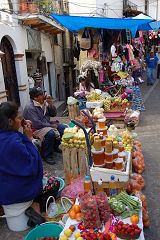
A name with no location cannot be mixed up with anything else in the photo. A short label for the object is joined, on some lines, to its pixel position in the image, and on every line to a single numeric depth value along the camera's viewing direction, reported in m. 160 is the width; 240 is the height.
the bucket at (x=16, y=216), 2.97
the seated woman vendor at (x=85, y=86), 7.69
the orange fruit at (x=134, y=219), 2.40
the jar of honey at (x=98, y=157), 2.93
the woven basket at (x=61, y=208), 3.04
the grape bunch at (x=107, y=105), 6.45
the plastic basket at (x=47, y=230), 2.70
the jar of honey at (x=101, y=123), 3.52
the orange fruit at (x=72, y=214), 2.57
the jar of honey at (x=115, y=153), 2.98
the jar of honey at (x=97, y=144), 2.93
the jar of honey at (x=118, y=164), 2.95
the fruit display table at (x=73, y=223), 2.37
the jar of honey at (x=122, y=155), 3.10
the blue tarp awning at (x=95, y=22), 7.67
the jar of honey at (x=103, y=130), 3.46
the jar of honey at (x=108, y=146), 2.91
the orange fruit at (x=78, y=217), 2.53
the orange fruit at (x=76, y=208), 2.61
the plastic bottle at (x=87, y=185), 2.97
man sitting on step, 4.67
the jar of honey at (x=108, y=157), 2.94
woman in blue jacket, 2.80
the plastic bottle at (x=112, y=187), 2.95
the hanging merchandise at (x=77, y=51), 10.76
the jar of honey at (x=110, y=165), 2.98
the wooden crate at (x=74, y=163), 3.72
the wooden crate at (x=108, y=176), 2.91
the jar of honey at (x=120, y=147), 3.35
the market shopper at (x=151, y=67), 13.14
